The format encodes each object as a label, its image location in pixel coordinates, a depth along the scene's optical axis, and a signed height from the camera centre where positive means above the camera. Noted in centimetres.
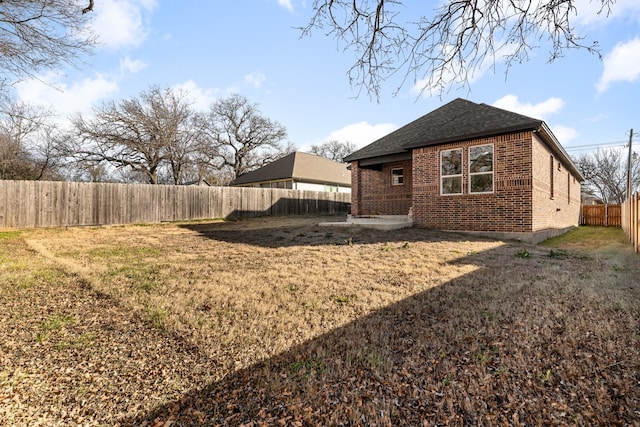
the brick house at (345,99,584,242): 893 +120
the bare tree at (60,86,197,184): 2012 +514
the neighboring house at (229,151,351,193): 2655 +299
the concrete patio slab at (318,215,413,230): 1071 -58
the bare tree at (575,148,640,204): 3028 +347
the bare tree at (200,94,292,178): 3011 +754
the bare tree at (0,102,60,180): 1889 +344
